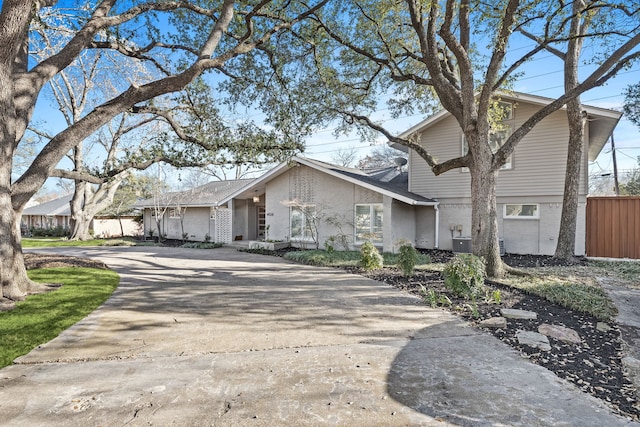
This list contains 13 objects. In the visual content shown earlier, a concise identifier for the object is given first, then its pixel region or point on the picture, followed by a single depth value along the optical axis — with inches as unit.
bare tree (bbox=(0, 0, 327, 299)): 243.3
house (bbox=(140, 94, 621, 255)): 463.5
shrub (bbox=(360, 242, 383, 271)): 379.6
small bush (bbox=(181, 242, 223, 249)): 685.3
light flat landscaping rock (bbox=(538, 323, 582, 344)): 175.2
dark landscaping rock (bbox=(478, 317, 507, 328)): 193.8
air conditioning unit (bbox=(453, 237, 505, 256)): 484.0
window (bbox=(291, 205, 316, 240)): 575.2
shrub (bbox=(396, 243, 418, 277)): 332.8
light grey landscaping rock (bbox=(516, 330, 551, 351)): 165.8
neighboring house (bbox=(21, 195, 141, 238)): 1081.4
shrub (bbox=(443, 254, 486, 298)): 243.6
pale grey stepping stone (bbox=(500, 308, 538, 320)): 206.2
